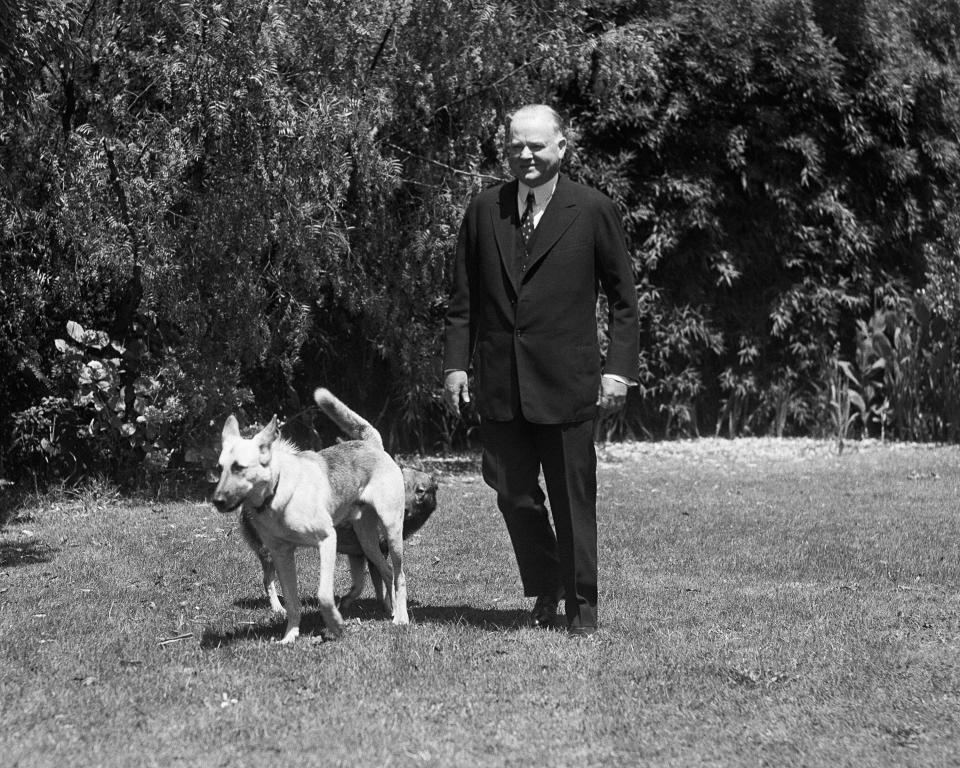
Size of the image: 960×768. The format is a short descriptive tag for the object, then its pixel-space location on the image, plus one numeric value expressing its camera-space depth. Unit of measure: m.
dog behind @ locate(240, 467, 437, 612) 6.58
